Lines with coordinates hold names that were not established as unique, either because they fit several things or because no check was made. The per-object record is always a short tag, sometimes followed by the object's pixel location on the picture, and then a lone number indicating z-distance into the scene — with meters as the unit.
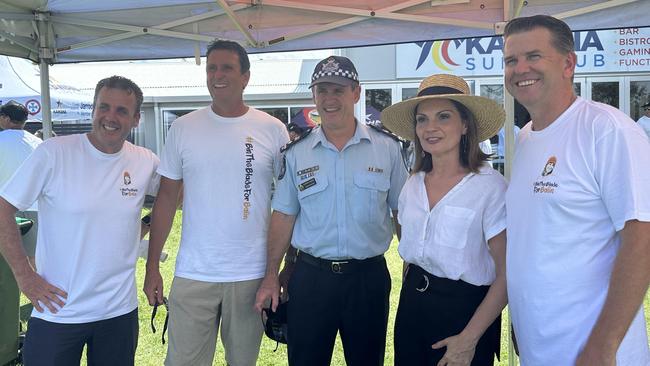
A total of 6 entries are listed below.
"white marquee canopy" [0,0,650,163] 3.28
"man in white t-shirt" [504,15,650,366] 1.48
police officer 2.42
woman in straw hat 1.95
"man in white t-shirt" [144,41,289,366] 2.56
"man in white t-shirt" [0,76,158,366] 2.24
